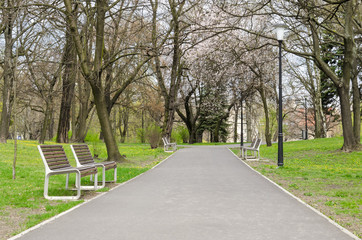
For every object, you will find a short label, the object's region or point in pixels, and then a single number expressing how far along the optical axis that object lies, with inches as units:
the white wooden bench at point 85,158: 394.3
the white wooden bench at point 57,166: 324.8
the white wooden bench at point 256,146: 776.7
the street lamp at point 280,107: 638.5
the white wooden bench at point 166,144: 1129.6
